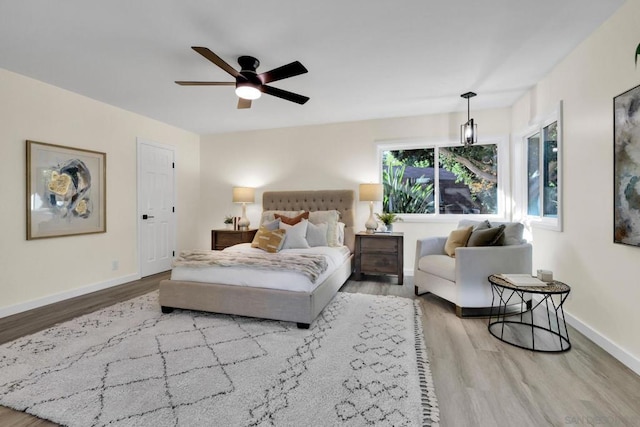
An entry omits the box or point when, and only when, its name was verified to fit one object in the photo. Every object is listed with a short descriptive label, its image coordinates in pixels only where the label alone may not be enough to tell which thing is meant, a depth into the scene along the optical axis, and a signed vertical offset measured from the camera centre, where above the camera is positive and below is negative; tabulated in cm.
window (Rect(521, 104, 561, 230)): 312 +43
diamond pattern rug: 158 -105
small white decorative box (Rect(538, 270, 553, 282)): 245 -54
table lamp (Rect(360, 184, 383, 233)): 439 +24
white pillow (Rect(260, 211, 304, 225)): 451 -5
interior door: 456 +8
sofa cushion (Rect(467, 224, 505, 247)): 310 -27
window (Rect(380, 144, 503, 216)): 442 +49
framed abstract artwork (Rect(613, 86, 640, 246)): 196 +30
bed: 263 -82
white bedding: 269 -63
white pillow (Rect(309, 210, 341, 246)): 421 -13
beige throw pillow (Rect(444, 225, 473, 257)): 342 -32
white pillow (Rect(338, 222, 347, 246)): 443 -33
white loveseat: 289 -57
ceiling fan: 240 +114
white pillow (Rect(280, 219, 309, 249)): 386 -34
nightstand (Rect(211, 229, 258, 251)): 482 -43
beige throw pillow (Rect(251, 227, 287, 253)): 367 -36
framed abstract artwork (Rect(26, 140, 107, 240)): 325 +24
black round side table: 229 -104
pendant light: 371 +107
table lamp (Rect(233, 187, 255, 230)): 503 +24
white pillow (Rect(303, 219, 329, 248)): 405 -33
